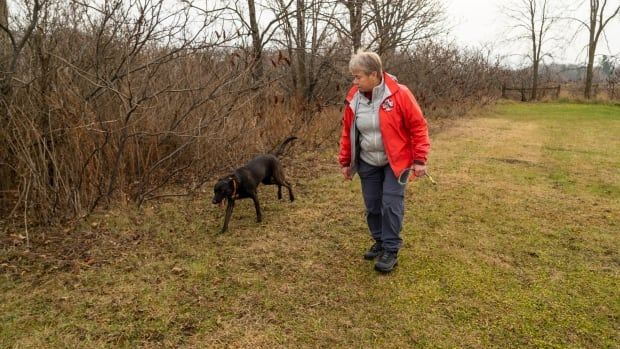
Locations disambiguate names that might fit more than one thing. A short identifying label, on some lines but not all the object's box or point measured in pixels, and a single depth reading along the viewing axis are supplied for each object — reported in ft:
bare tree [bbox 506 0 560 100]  110.93
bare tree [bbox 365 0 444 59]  33.91
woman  9.80
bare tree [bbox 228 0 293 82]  18.67
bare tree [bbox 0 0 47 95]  11.44
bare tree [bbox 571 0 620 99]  92.84
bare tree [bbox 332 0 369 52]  27.45
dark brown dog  13.67
